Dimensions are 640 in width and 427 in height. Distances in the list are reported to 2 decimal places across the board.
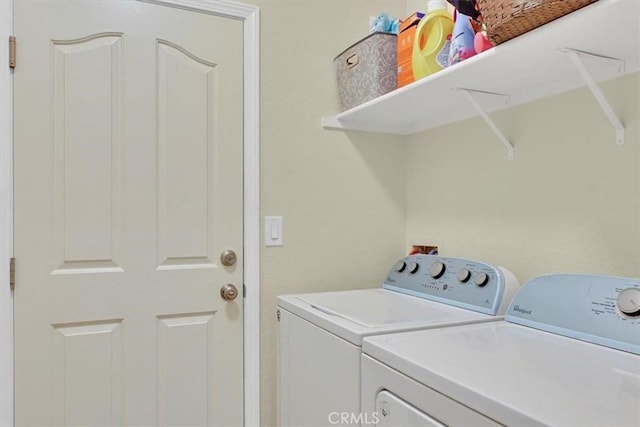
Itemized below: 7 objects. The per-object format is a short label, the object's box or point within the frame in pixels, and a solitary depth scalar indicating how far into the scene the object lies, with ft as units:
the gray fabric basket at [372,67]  5.64
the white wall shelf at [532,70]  3.25
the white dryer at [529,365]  2.44
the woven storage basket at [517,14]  3.15
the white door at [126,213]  4.97
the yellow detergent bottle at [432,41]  4.82
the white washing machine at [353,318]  4.00
